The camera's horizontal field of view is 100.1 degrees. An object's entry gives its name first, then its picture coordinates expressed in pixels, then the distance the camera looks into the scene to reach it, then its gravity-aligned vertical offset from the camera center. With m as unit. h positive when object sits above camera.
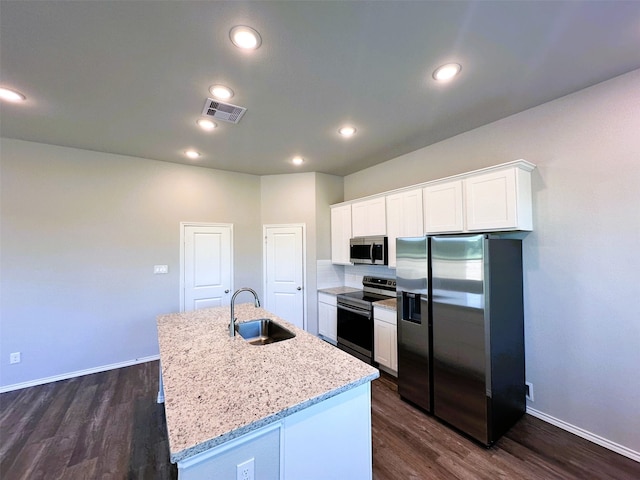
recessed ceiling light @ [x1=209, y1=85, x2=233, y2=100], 2.15 +1.29
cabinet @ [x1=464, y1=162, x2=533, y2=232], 2.34 +0.41
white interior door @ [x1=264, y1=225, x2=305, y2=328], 4.52 -0.43
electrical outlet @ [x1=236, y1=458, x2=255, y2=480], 1.11 -0.93
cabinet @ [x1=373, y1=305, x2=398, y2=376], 3.15 -1.14
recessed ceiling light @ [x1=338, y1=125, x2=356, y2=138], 2.90 +1.29
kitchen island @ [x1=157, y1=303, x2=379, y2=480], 1.06 -0.71
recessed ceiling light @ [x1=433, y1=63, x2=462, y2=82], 1.91 +1.27
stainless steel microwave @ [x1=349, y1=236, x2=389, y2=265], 3.63 -0.06
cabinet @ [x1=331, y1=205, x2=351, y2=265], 4.29 +0.20
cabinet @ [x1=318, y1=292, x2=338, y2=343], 4.12 -1.12
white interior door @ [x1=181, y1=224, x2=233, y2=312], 4.11 -0.29
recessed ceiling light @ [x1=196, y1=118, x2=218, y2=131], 2.71 +1.29
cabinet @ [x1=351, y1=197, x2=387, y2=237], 3.69 +0.41
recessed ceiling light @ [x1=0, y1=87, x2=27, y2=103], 2.17 +1.29
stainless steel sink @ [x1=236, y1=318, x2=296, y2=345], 2.41 -0.78
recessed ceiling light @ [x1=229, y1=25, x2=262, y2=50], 1.59 +1.29
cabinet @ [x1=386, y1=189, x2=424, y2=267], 3.18 +0.36
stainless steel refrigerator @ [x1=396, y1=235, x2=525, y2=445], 2.16 -0.79
